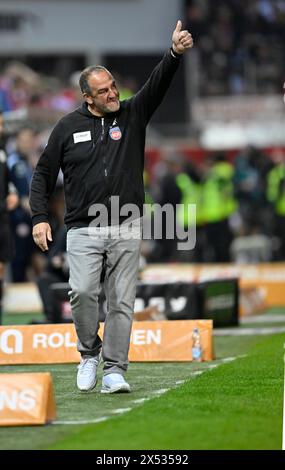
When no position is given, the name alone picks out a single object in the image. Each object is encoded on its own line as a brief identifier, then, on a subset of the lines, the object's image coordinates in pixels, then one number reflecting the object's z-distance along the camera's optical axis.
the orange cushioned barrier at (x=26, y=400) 15.87
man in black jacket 19.33
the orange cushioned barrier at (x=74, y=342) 23.83
